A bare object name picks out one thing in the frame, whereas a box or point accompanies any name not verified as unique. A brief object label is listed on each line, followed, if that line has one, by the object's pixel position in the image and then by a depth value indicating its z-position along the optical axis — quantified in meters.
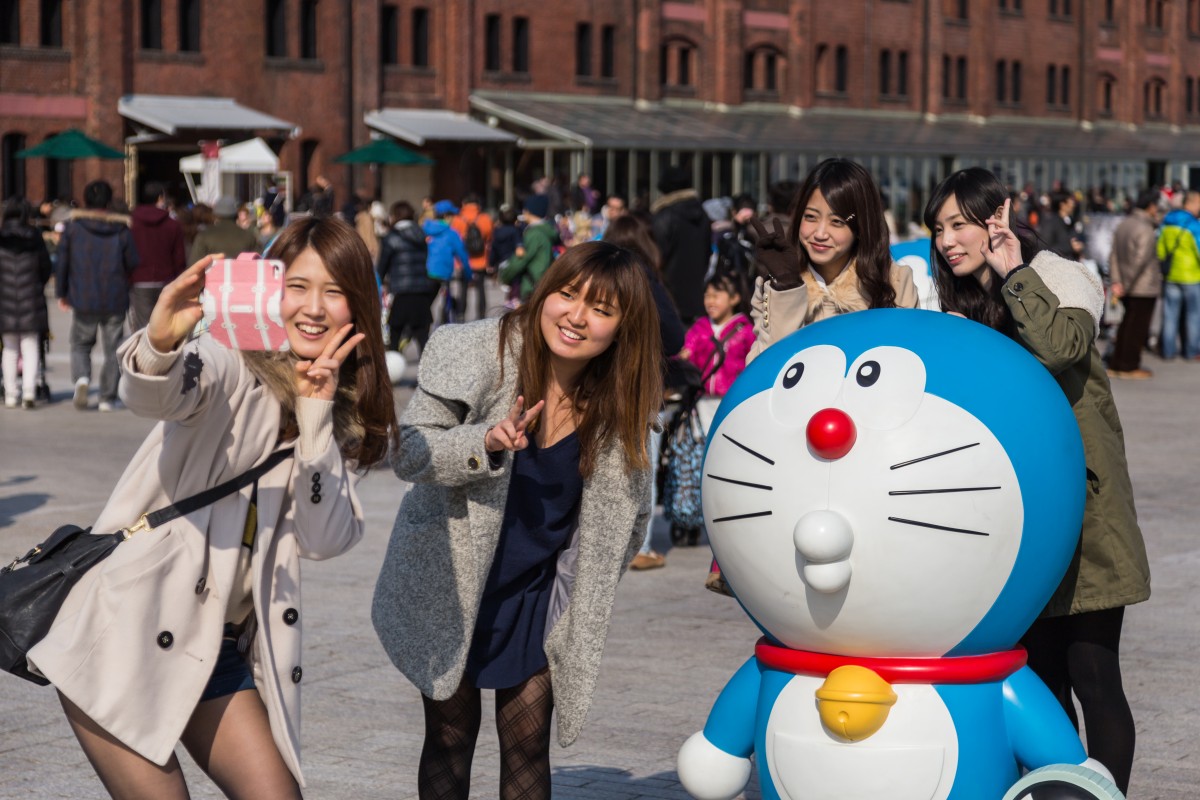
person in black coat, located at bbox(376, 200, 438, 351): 16.22
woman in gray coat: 4.19
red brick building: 38.72
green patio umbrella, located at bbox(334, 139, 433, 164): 37.72
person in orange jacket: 24.27
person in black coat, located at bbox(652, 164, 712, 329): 12.37
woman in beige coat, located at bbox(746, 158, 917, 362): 4.91
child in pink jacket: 9.20
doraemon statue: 3.84
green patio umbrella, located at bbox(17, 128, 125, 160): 31.50
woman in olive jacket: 4.35
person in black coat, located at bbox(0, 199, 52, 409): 15.52
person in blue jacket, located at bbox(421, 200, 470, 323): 17.81
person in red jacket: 16.05
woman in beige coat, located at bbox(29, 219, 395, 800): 3.64
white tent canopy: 32.34
